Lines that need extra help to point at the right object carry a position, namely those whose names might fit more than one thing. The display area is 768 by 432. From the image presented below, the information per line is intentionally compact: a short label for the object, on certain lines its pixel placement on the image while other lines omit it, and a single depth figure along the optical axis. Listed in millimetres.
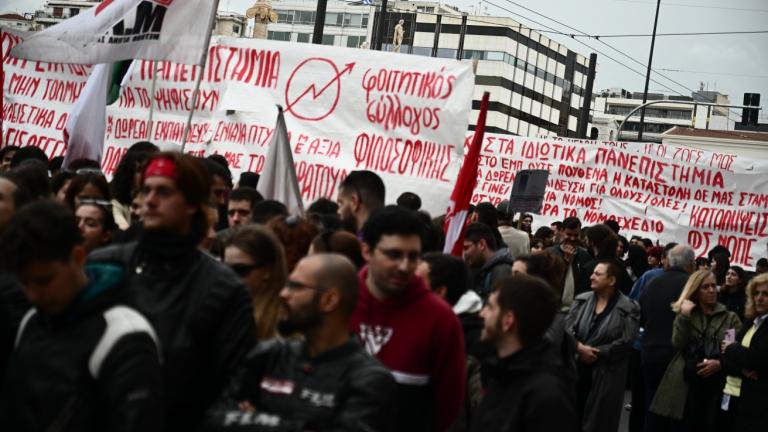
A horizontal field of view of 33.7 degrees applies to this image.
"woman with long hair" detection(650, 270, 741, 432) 10602
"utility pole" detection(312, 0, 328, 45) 19578
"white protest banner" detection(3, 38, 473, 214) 10875
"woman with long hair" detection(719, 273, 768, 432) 9688
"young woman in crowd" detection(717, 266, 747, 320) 14156
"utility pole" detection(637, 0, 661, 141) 46031
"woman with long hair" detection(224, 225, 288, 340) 4688
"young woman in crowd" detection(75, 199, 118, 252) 6129
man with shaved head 3844
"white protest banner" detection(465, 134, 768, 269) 16891
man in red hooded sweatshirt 4871
